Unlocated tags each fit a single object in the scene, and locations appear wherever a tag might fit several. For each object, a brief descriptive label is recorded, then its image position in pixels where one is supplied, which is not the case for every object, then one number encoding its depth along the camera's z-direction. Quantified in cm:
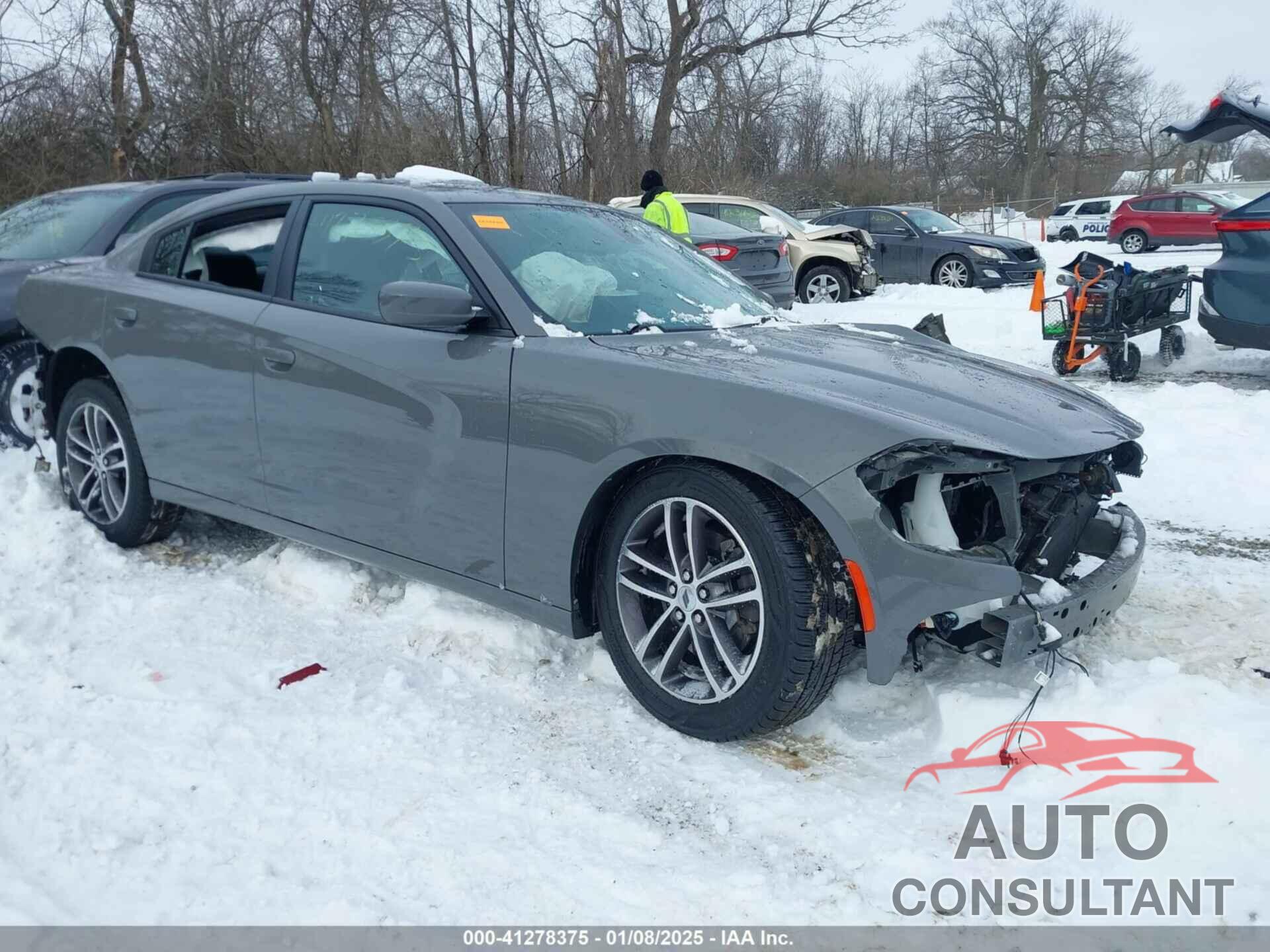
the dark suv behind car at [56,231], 545
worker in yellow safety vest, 976
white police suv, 3183
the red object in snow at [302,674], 338
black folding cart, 825
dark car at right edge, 757
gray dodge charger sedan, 273
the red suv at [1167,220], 2588
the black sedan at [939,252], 1581
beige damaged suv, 1464
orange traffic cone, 1147
